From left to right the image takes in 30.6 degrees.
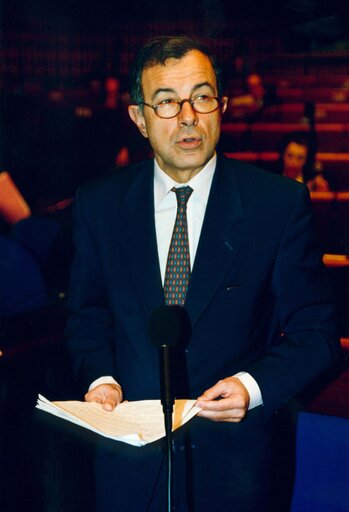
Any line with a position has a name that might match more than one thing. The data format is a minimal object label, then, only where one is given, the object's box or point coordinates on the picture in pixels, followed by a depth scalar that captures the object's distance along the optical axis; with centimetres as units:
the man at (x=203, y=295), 127
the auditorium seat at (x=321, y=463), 125
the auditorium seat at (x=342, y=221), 374
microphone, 92
